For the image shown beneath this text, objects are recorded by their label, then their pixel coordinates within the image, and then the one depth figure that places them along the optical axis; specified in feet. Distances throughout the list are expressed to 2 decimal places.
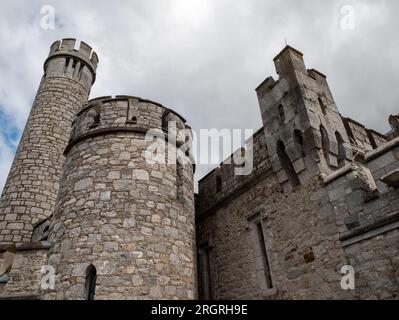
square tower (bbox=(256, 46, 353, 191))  18.93
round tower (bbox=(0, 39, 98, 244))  30.58
